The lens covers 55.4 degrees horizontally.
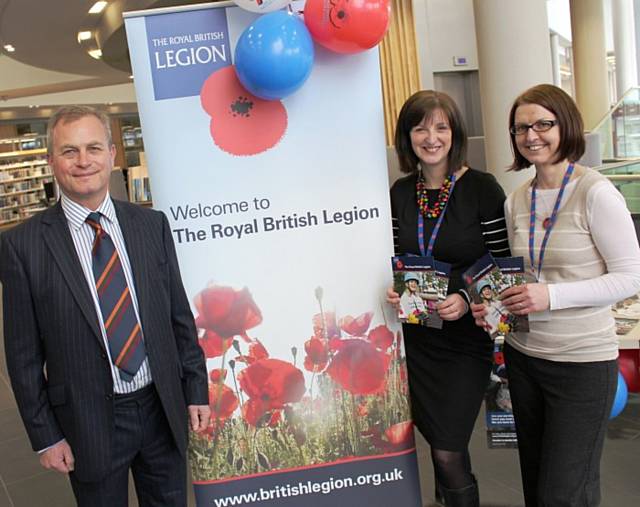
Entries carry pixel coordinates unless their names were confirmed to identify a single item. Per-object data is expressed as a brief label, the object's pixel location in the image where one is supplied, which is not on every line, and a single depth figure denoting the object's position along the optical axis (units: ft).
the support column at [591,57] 44.68
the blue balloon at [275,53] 6.44
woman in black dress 7.00
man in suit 5.62
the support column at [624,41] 49.37
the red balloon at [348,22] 6.56
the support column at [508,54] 14.98
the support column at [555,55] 65.82
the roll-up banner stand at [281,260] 7.18
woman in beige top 5.80
